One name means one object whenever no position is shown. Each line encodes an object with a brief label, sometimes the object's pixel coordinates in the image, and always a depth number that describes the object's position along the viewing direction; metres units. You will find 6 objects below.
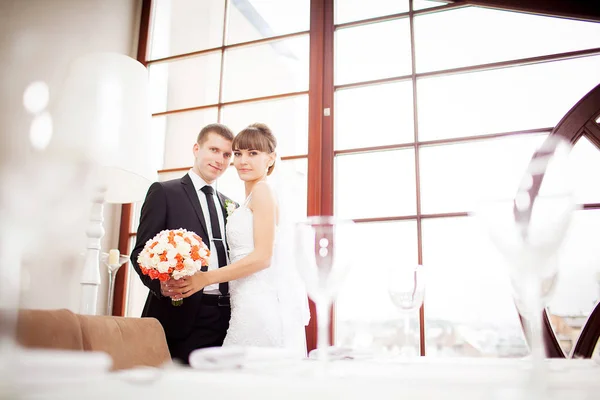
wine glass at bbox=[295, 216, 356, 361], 0.63
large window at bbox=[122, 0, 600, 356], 2.49
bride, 1.77
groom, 1.90
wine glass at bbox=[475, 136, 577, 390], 0.54
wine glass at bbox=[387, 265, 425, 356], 0.90
